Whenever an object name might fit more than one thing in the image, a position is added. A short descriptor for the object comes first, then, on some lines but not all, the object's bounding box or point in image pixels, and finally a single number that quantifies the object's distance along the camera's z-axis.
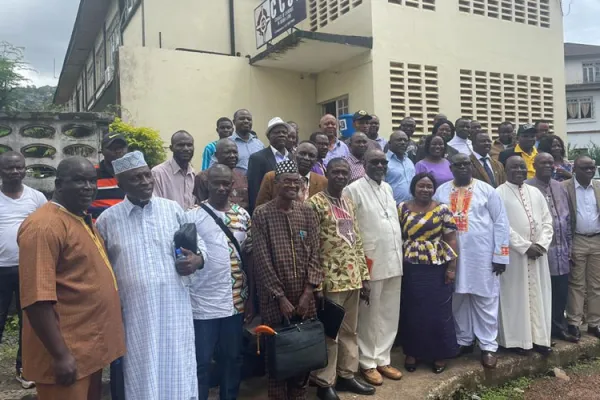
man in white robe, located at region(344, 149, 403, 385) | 4.40
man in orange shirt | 2.44
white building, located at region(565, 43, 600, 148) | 28.98
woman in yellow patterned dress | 4.55
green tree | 6.90
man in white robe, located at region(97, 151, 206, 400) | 2.98
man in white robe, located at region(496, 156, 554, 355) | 5.09
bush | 6.70
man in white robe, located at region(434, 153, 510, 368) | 4.82
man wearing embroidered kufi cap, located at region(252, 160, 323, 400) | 3.62
